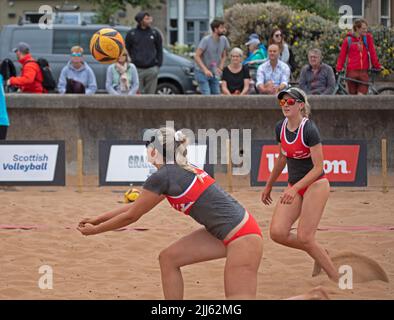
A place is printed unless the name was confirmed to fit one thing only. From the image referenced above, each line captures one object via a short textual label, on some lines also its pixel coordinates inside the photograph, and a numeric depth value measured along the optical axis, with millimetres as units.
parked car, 19688
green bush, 21703
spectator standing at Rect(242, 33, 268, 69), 17406
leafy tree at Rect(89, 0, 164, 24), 30250
